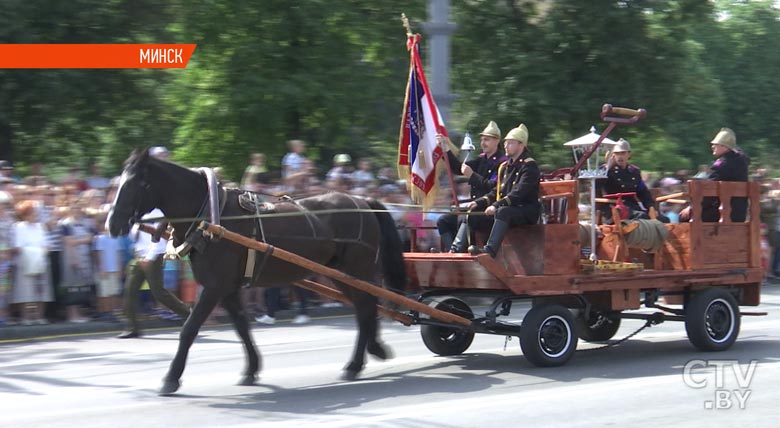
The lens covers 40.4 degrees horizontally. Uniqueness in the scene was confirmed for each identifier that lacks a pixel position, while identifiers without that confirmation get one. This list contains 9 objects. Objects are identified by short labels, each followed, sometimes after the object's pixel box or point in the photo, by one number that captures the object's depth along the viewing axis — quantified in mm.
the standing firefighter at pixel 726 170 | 10875
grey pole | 14609
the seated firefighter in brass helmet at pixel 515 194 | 9516
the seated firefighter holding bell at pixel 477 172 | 10195
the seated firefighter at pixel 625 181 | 10977
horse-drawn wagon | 8750
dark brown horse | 8562
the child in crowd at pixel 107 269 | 13453
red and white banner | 10516
